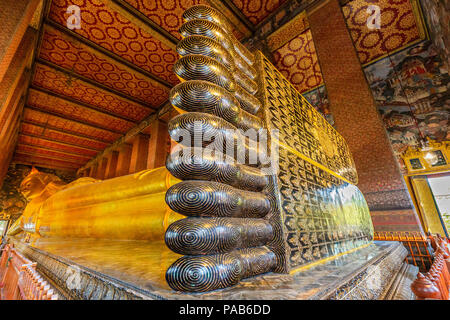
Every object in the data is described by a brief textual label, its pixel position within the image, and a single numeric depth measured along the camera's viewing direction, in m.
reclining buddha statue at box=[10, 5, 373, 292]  0.73
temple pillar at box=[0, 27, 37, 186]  3.61
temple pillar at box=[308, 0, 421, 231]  3.10
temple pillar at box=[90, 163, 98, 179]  11.98
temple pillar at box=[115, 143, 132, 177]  9.70
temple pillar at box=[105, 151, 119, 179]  10.29
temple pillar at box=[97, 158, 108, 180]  11.12
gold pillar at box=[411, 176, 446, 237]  9.45
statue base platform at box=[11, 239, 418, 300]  0.63
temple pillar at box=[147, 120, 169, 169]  7.45
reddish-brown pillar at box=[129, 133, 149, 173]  8.62
